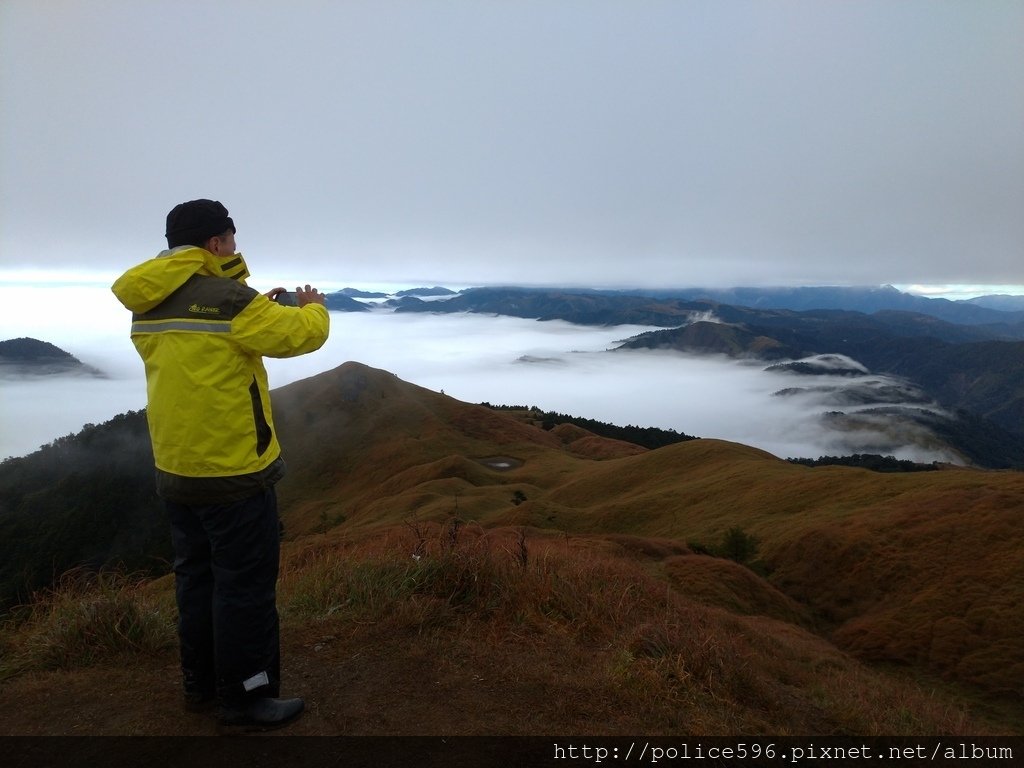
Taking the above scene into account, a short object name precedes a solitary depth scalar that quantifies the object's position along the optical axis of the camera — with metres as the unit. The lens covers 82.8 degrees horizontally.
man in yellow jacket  3.16
